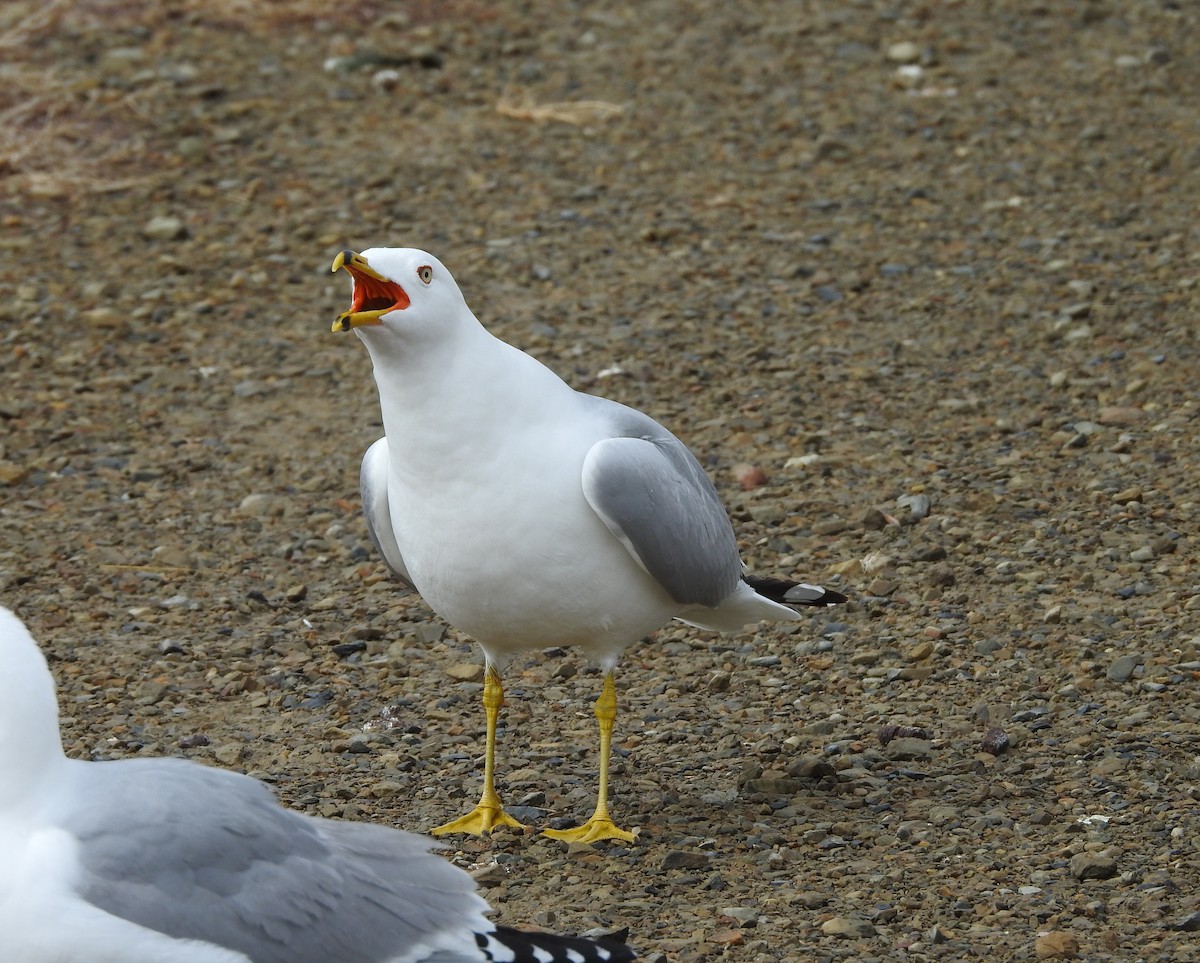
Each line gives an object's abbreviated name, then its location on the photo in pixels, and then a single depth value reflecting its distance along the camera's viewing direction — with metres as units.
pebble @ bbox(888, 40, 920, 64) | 20.33
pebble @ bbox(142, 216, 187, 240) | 17.61
